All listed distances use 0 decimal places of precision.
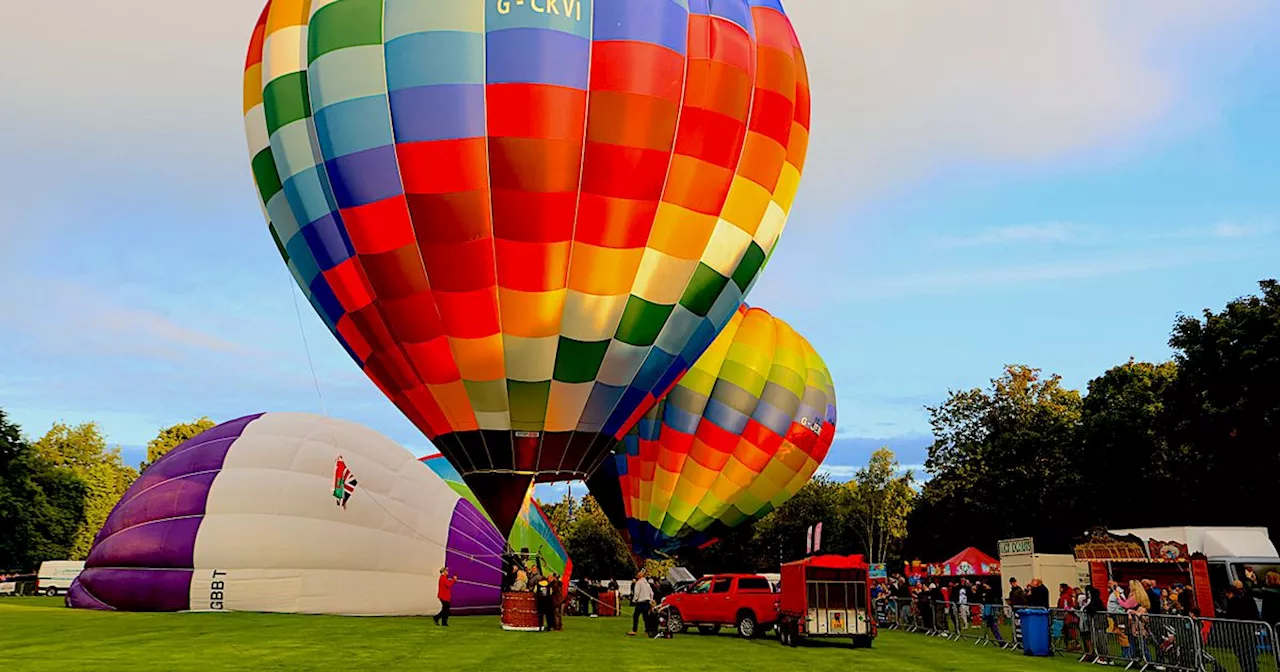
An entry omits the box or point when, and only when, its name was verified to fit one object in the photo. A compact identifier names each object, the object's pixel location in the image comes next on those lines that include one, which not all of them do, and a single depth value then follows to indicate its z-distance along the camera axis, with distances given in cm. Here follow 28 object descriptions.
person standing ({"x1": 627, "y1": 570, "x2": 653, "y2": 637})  2111
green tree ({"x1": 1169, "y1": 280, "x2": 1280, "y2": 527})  3130
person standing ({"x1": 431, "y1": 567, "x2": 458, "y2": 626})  2102
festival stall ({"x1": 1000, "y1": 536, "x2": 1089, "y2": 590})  3031
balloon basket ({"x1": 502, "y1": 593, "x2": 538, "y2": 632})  1991
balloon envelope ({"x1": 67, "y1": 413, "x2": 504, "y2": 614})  2286
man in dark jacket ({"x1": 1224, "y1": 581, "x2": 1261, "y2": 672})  1602
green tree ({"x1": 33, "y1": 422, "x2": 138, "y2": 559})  6675
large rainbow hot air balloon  1755
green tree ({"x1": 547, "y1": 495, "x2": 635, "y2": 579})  7050
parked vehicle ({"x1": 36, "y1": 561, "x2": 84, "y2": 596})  4966
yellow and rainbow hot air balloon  3066
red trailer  2006
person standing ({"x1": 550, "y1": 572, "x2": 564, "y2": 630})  2039
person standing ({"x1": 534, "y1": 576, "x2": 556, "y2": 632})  1997
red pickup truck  2259
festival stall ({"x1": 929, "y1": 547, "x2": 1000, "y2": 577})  3916
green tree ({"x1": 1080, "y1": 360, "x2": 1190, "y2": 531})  4288
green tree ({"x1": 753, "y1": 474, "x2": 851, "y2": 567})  7175
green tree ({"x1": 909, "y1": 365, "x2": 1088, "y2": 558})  4766
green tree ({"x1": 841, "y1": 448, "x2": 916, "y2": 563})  6775
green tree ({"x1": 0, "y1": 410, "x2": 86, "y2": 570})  5281
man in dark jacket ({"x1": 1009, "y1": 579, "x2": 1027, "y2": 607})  2089
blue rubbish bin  1886
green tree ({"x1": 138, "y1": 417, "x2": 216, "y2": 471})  7356
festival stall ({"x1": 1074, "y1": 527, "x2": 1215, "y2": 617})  2361
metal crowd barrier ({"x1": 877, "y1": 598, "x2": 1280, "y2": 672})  1473
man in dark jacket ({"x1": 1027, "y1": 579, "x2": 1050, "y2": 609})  1997
